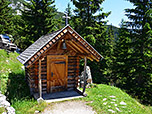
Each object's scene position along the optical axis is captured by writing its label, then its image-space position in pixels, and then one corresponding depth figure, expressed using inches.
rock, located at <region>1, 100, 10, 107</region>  214.2
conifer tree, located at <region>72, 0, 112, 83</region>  683.1
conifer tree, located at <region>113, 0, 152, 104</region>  553.9
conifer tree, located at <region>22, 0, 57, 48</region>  685.0
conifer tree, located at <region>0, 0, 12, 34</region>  934.4
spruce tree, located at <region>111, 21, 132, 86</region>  616.7
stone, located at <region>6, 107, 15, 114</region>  203.2
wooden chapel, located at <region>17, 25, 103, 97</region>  321.1
